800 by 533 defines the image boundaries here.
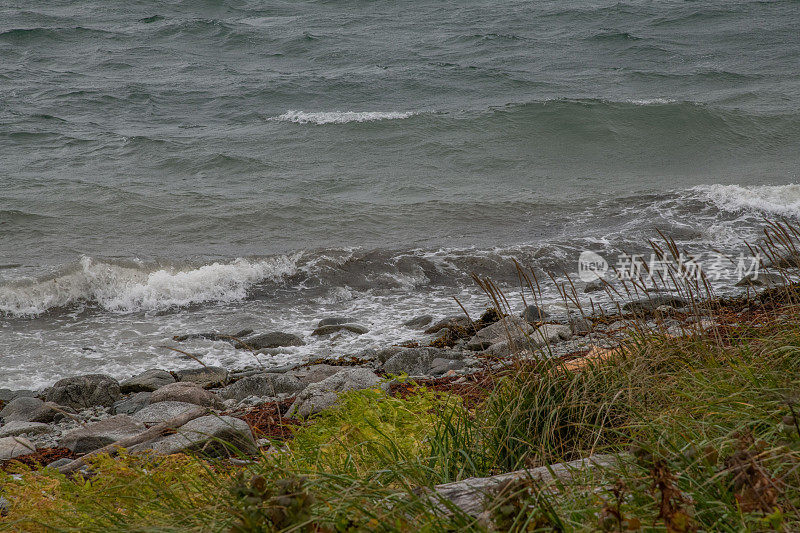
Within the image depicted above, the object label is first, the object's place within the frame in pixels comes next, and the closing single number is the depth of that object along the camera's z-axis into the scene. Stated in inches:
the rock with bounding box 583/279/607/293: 815.7
